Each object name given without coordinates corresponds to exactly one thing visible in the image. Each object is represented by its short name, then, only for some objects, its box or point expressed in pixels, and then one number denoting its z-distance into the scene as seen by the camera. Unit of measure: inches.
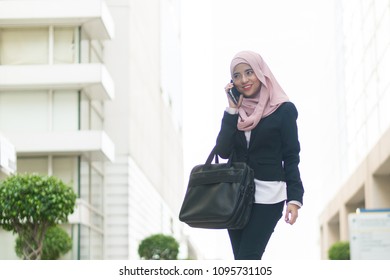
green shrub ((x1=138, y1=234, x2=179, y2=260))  1443.2
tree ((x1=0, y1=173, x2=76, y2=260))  799.1
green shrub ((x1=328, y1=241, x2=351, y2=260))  1472.7
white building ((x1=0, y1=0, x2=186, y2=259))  1344.7
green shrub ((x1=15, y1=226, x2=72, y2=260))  1142.3
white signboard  962.7
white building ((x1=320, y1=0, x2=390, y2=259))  1380.4
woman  211.8
